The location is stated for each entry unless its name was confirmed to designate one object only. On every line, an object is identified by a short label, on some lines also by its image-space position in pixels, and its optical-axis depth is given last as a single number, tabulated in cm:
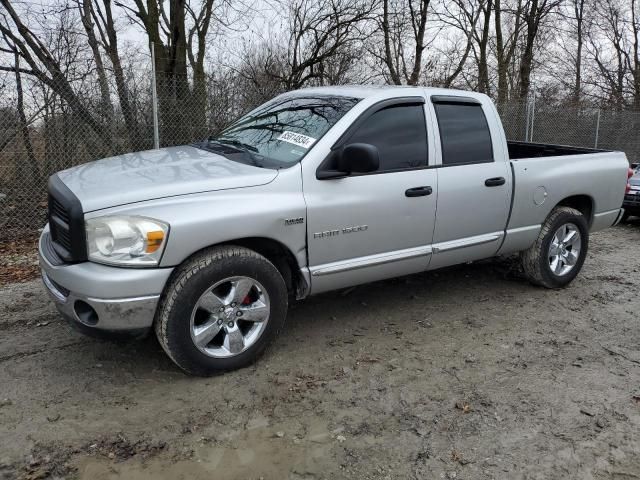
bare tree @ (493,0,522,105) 1958
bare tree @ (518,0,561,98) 1952
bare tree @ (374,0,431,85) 1667
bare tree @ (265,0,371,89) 1398
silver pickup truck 319
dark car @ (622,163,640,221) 922
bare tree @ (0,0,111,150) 746
